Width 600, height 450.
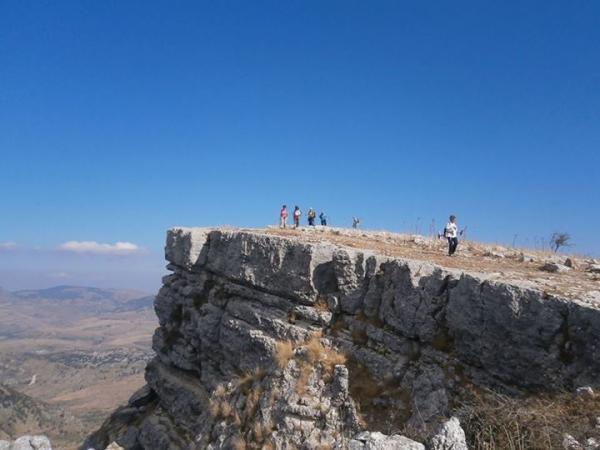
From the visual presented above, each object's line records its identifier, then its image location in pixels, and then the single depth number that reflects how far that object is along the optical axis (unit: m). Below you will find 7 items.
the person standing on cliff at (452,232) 16.67
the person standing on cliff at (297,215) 28.70
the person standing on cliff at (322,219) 31.35
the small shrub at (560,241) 22.88
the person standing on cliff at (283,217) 26.94
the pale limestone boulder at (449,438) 7.14
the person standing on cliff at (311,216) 29.55
